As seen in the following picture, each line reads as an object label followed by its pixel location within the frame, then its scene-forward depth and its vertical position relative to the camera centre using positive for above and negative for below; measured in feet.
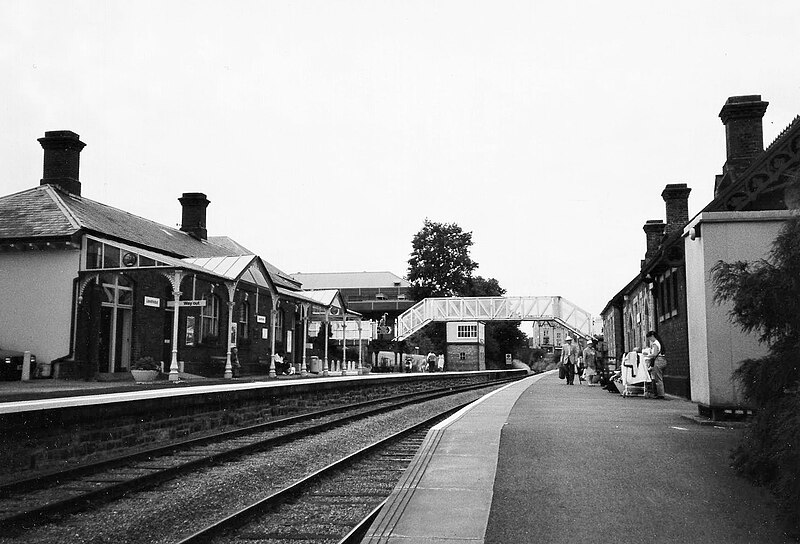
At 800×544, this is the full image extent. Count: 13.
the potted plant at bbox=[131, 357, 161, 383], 60.13 -1.52
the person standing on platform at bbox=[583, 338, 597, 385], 90.08 -1.42
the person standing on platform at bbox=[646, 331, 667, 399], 54.29 -0.82
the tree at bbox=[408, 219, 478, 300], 254.47 +31.37
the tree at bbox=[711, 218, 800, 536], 18.53 +0.60
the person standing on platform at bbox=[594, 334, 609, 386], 78.50 -0.98
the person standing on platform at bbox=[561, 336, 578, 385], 92.31 -1.00
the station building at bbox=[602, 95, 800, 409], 30.12 +4.67
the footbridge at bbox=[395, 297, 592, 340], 147.84 +8.28
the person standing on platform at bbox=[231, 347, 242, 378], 82.30 -1.39
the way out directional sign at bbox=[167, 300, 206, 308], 70.30 +4.68
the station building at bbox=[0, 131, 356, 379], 64.90 +6.43
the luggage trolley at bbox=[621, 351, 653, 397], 56.54 -1.91
